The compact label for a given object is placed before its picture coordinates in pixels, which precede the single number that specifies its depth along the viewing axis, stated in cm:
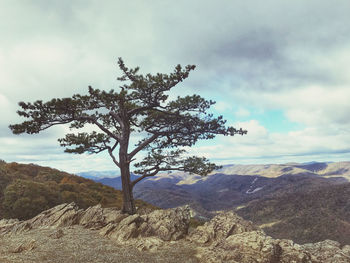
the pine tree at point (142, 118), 1797
